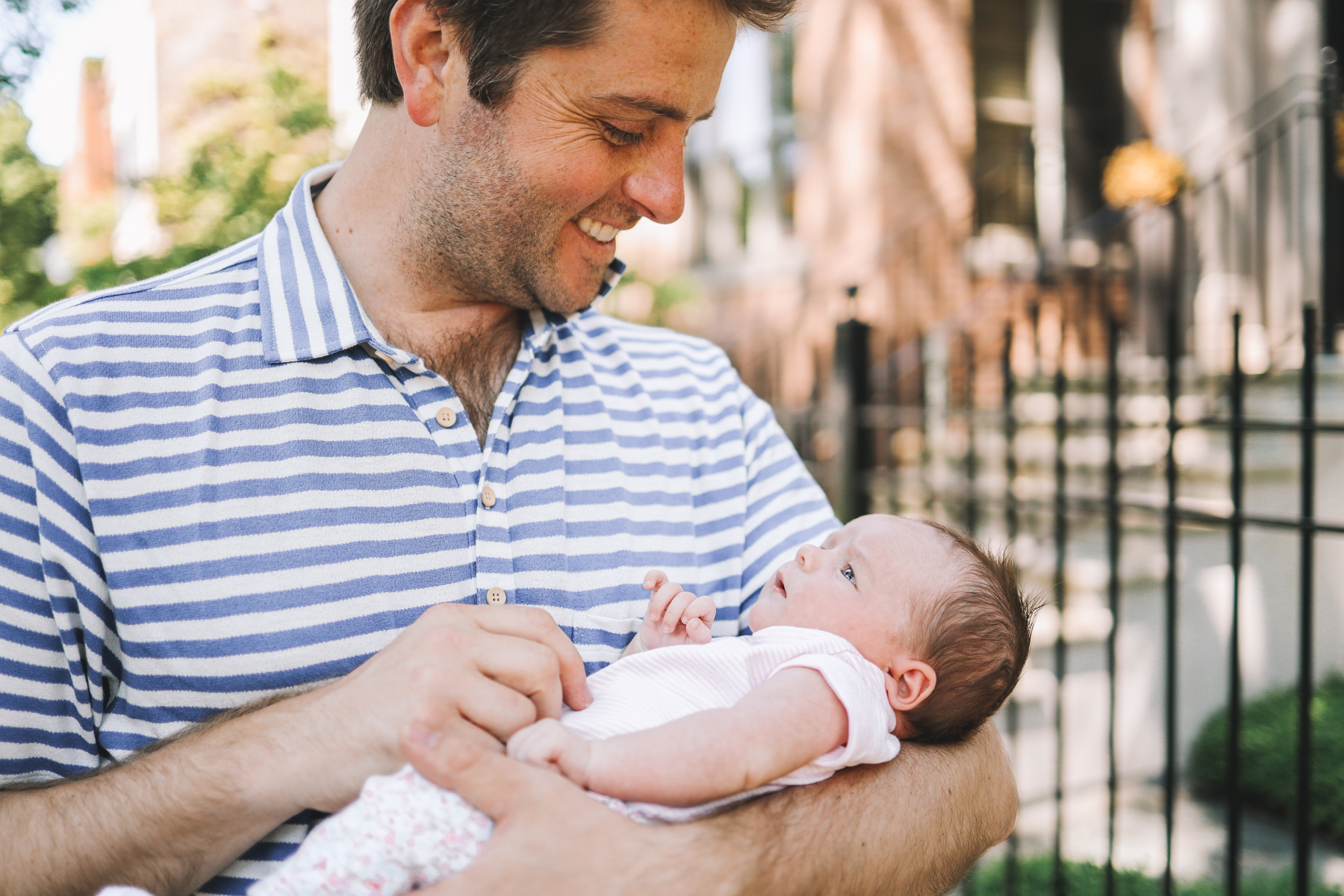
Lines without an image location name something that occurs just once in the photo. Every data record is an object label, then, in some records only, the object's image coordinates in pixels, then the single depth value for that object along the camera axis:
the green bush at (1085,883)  3.55
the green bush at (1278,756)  4.02
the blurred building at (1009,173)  7.63
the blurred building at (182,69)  5.28
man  1.30
